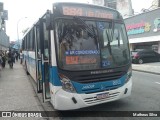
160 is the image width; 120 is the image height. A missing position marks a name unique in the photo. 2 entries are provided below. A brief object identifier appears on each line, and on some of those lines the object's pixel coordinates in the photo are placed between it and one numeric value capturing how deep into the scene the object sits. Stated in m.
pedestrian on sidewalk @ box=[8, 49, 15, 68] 11.90
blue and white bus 3.19
